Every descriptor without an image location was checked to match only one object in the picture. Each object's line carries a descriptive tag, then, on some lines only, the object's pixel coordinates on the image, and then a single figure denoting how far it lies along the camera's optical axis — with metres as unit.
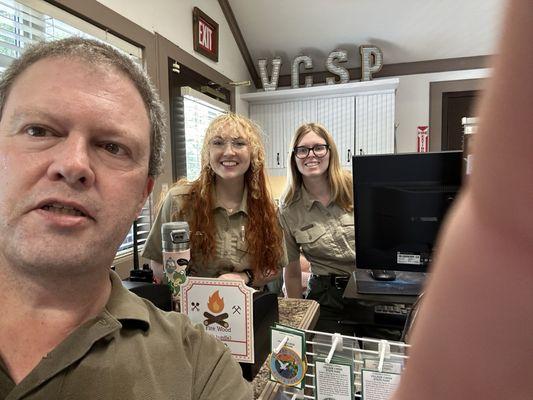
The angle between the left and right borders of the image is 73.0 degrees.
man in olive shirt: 0.64
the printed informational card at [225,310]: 0.81
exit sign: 3.01
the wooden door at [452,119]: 4.01
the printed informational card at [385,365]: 0.59
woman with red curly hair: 1.57
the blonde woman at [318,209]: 2.10
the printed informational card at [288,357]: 0.65
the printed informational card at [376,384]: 0.57
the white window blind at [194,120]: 2.94
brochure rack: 0.61
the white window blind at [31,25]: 1.60
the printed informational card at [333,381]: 0.60
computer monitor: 1.16
